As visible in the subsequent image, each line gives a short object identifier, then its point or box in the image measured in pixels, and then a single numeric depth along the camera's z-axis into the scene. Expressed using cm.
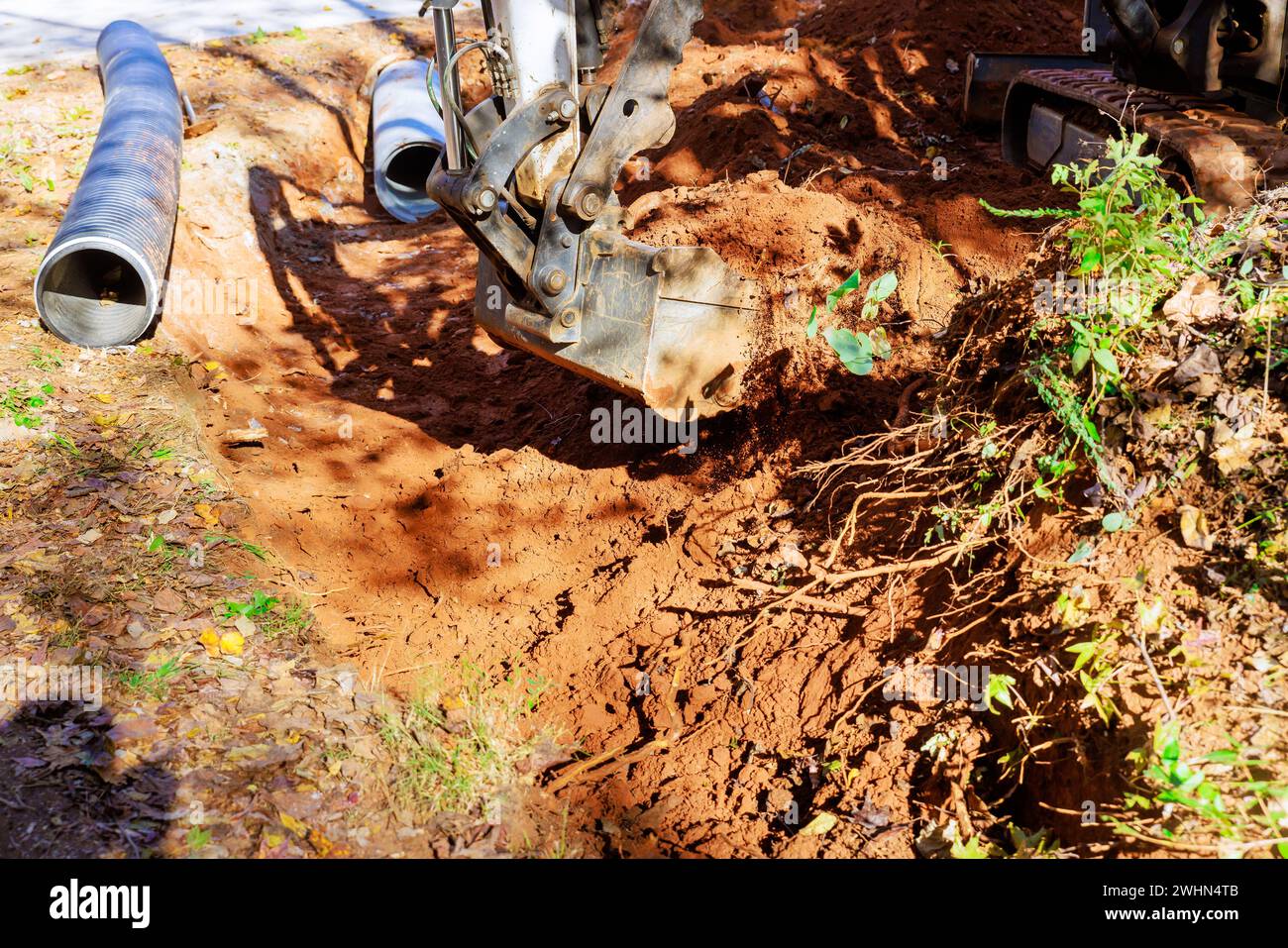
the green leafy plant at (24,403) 455
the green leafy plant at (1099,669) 276
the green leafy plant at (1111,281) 317
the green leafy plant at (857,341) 360
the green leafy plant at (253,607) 375
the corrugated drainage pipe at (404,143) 823
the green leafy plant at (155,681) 332
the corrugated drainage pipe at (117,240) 523
